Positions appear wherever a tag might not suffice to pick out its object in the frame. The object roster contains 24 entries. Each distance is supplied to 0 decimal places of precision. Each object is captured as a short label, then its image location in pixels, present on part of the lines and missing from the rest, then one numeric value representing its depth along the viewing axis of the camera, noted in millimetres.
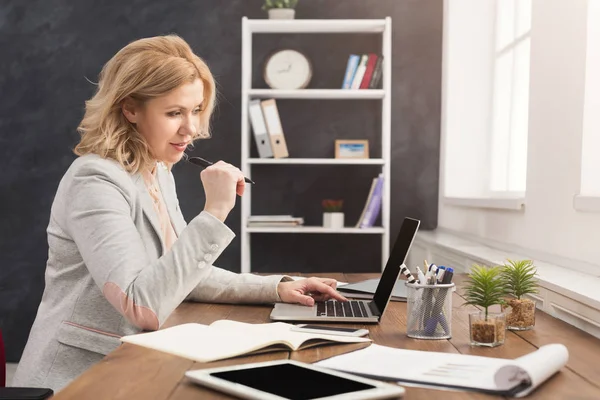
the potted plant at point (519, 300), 1486
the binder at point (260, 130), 3867
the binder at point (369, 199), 3883
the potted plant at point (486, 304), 1316
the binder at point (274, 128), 3869
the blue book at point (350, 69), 3858
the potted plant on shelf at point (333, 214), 3914
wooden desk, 1016
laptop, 1578
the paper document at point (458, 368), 997
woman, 1519
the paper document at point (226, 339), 1221
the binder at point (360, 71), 3867
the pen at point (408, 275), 1460
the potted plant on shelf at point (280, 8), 3936
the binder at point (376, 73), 3865
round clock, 4004
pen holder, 1396
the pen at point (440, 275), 1433
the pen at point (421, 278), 1433
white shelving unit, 3824
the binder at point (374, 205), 3869
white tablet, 956
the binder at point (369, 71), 3879
